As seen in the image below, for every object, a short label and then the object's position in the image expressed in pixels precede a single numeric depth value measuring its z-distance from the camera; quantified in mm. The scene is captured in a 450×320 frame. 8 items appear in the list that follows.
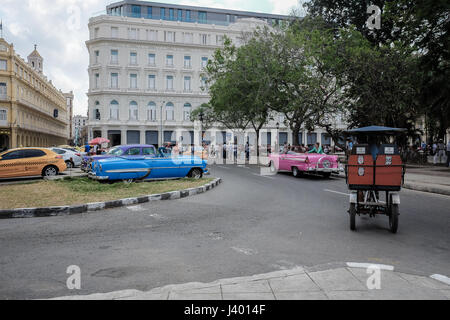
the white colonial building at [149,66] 54125
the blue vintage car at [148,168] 12086
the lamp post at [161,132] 56378
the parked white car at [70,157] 22000
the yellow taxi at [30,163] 14125
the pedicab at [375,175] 6297
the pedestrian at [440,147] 25300
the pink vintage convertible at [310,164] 15766
